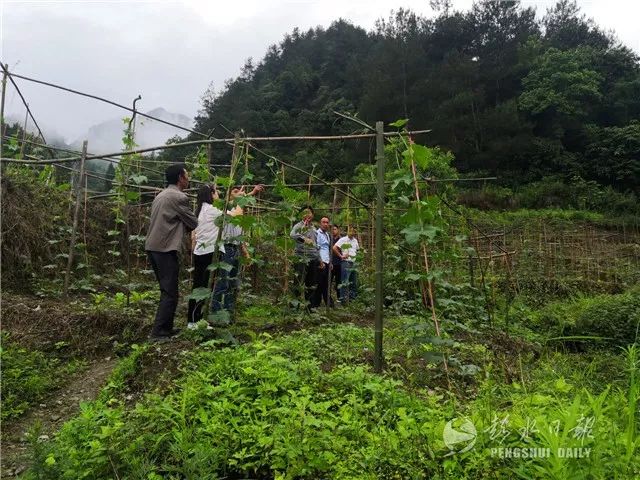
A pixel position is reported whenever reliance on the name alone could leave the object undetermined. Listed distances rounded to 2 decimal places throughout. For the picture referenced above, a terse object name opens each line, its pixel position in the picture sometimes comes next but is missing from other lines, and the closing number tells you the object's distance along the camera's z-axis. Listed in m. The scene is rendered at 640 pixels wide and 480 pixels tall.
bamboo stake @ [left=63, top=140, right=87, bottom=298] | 5.25
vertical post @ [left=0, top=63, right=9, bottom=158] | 6.20
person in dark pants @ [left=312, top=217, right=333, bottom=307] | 6.89
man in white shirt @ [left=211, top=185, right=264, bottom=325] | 4.35
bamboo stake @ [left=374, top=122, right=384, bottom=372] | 3.31
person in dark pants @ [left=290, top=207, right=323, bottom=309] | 5.71
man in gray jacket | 4.00
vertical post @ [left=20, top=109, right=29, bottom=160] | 7.35
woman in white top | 4.47
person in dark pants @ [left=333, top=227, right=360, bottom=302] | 7.79
